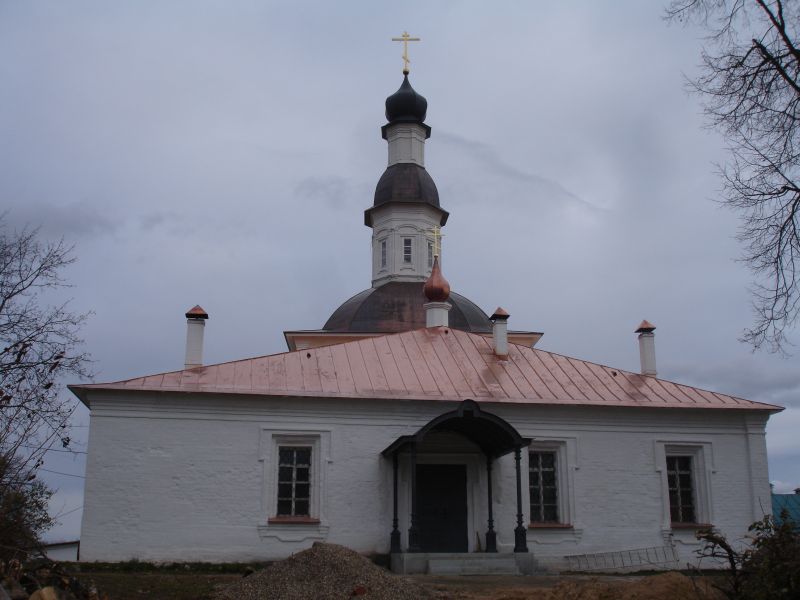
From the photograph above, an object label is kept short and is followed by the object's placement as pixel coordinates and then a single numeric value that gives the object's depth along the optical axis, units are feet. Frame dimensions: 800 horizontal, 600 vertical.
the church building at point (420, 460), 51.78
